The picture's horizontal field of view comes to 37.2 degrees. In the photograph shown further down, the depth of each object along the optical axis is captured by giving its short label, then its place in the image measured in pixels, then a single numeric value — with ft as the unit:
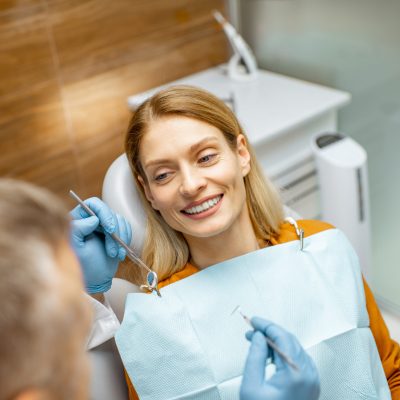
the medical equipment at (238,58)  8.16
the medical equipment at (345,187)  6.29
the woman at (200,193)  4.43
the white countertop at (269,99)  6.86
